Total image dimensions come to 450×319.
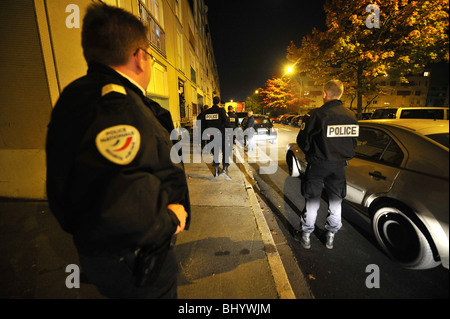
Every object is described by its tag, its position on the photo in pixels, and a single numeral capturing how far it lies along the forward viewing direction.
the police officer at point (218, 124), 5.29
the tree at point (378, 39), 9.41
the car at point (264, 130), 10.20
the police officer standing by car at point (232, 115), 8.19
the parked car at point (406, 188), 1.73
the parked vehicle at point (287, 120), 28.35
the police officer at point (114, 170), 0.81
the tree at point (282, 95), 33.35
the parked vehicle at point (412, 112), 7.79
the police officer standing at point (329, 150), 2.38
